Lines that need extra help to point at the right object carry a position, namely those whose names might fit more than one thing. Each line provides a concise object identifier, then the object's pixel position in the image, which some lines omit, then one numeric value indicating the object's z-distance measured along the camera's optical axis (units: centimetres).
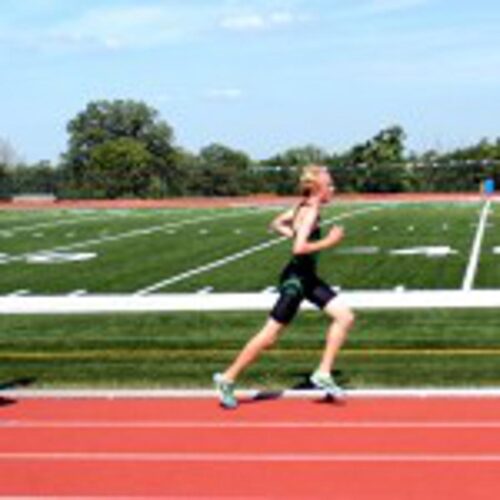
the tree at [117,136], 10225
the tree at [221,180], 7156
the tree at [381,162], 7012
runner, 969
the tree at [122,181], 7100
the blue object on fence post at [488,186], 6316
